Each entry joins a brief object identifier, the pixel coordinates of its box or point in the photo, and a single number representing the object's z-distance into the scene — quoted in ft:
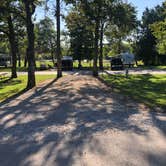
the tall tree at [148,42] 103.30
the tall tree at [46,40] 120.65
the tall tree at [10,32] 59.33
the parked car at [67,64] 83.39
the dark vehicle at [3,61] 121.89
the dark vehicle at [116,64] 79.98
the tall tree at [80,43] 93.51
